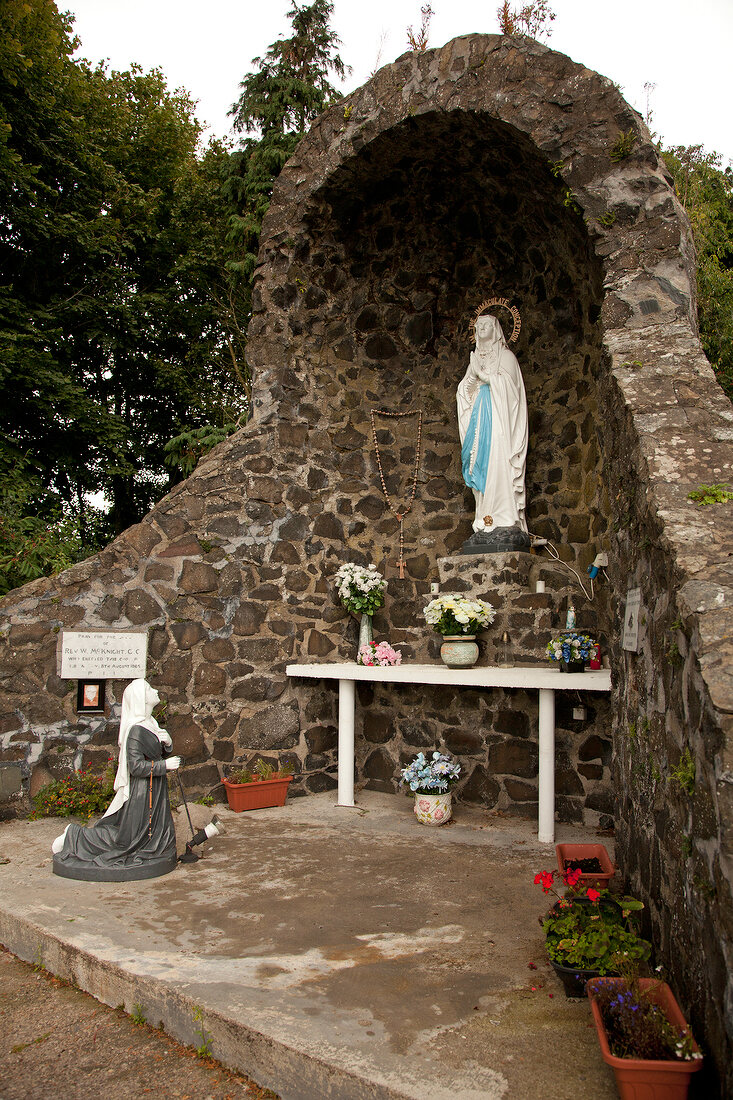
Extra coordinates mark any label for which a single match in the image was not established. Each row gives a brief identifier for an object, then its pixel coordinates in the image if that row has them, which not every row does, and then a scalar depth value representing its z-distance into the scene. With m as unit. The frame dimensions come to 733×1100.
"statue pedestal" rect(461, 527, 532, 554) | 6.46
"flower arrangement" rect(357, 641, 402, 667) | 6.52
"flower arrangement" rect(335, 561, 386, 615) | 6.83
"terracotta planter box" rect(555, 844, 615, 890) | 3.53
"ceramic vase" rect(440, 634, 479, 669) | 5.92
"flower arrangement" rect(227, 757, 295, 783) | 6.15
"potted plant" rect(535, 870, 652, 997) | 2.79
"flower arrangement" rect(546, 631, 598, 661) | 5.29
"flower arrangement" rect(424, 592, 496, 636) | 5.92
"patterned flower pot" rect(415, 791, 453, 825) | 5.67
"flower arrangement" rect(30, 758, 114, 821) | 5.45
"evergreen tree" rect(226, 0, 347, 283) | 11.37
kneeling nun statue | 4.35
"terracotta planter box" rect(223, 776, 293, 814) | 6.08
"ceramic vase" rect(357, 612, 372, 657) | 6.84
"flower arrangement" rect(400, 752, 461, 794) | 5.66
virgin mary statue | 6.63
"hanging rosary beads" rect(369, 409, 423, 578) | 7.54
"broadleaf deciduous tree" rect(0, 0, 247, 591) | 10.33
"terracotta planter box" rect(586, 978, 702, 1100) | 2.03
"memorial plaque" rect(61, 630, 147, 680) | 5.60
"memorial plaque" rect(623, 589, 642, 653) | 3.50
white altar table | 5.10
